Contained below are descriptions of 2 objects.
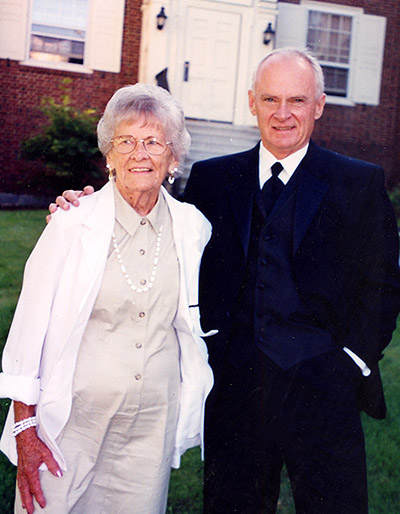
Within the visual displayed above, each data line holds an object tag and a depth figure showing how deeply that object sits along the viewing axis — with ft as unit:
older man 7.32
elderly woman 6.46
